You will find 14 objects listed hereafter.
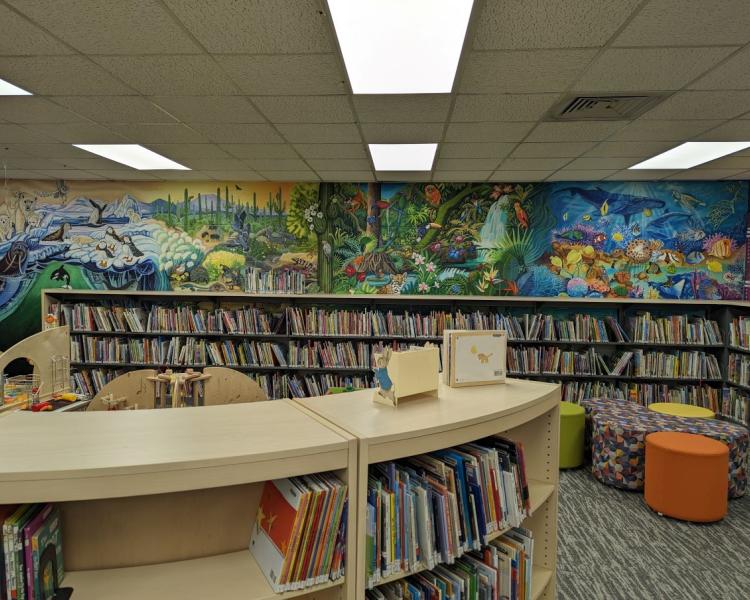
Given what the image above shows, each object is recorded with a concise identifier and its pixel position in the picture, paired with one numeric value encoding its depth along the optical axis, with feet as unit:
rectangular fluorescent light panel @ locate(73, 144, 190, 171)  13.33
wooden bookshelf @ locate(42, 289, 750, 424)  16.60
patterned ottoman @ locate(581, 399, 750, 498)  11.65
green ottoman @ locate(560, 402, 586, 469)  13.41
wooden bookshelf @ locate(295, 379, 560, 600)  4.06
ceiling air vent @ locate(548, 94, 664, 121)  9.23
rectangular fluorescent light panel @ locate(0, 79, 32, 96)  8.98
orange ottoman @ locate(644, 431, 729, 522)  10.35
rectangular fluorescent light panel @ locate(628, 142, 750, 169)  12.51
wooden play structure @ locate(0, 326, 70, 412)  10.36
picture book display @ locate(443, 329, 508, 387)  6.24
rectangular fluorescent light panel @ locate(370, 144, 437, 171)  12.96
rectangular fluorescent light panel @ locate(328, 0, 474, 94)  6.34
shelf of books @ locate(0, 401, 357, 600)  3.26
